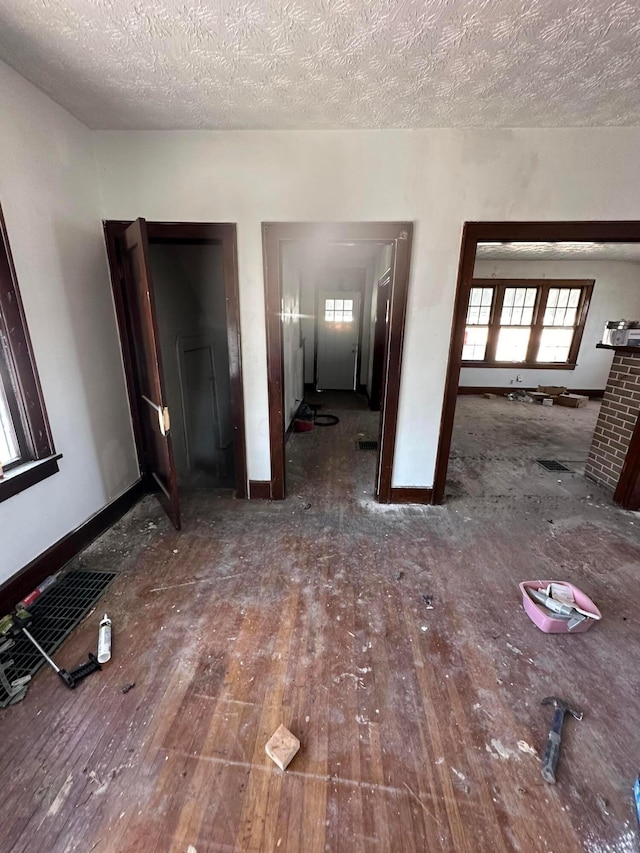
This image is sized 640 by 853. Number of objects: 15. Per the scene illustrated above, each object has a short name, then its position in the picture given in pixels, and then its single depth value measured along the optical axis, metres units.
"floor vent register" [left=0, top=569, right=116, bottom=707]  1.51
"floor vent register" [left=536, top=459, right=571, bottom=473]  3.62
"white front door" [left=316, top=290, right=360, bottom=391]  7.11
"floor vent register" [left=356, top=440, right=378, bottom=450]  4.12
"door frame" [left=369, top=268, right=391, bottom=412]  5.34
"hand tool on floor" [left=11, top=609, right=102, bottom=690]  1.41
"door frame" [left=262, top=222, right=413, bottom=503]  2.33
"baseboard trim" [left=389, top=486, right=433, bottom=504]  2.84
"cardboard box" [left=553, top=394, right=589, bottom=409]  6.15
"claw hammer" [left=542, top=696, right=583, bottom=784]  1.16
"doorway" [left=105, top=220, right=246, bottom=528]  2.26
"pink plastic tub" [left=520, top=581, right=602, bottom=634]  1.67
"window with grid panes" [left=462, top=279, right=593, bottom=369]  6.78
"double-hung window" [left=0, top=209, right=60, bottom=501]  1.71
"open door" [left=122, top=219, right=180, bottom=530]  2.05
